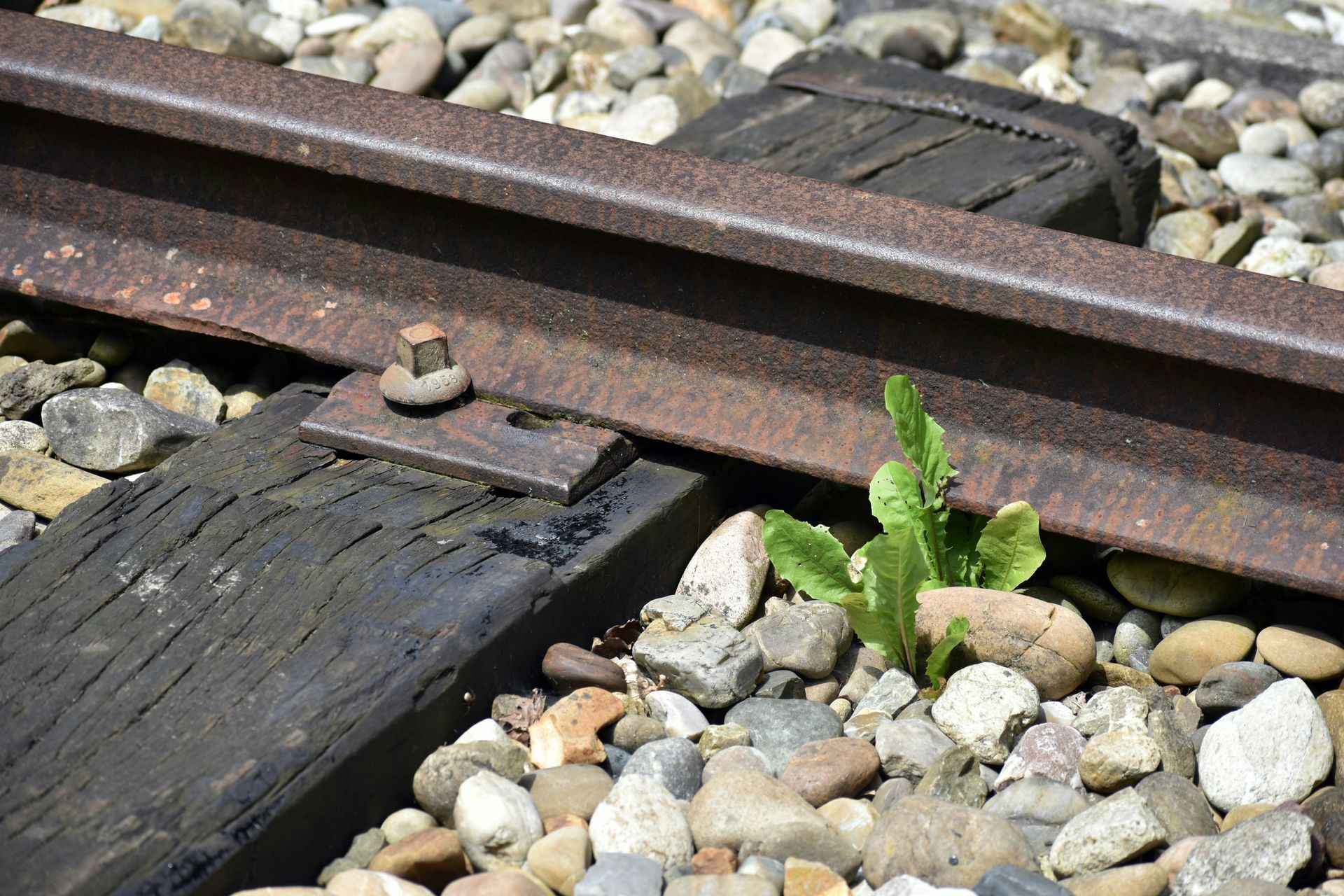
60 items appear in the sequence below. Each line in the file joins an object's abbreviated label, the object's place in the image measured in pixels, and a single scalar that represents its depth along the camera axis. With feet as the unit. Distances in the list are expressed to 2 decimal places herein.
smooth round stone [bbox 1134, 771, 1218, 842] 13.16
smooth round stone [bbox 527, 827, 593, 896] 12.27
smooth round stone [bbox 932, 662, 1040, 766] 14.29
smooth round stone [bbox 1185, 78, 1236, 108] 32.83
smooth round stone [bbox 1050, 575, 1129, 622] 16.76
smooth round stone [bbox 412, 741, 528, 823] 12.90
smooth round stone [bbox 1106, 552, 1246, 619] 16.47
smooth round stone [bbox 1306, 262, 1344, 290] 23.86
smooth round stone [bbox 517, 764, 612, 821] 13.10
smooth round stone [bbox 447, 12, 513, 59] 33.30
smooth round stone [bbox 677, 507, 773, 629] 16.57
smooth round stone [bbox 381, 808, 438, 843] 12.70
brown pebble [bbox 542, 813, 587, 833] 12.84
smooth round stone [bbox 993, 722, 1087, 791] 13.93
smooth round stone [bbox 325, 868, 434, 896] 11.82
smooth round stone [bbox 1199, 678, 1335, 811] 13.65
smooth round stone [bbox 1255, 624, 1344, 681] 15.25
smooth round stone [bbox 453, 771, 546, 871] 12.48
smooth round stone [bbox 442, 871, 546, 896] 11.81
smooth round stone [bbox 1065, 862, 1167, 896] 12.13
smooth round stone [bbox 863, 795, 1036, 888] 12.29
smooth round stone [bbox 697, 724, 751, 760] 14.28
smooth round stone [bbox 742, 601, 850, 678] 15.55
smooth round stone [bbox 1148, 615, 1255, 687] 15.56
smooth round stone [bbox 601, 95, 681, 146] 29.01
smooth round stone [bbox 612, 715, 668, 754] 14.19
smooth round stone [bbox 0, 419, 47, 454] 18.28
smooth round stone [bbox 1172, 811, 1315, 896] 12.19
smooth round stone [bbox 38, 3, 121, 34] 32.35
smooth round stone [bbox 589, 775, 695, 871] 12.57
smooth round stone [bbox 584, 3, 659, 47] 34.45
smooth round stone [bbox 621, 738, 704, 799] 13.62
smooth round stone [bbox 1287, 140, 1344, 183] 29.86
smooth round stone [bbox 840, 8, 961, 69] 33.76
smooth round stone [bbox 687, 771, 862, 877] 12.61
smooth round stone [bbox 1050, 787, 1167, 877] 12.63
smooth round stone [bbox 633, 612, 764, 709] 14.83
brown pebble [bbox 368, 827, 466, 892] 12.17
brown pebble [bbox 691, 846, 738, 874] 12.41
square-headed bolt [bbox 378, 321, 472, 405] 17.06
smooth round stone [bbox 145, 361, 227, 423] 19.01
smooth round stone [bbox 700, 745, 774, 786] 13.82
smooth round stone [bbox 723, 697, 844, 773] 14.38
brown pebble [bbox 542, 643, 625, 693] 14.47
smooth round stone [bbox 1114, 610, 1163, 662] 16.30
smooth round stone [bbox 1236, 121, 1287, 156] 30.27
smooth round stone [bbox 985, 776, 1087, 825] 13.30
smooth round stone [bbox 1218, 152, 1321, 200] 28.99
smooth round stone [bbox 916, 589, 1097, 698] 15.11
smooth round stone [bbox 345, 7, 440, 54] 33.19
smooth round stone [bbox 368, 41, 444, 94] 31.30
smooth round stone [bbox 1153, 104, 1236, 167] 30.35
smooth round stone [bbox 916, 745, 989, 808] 13.44
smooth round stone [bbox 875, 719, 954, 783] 13.93
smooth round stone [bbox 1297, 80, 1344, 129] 30.96
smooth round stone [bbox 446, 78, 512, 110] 31.12
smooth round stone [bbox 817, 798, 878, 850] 13.08
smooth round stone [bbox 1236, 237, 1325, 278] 25.32
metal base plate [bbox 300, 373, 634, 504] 16.42
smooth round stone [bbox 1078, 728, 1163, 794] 13.69
